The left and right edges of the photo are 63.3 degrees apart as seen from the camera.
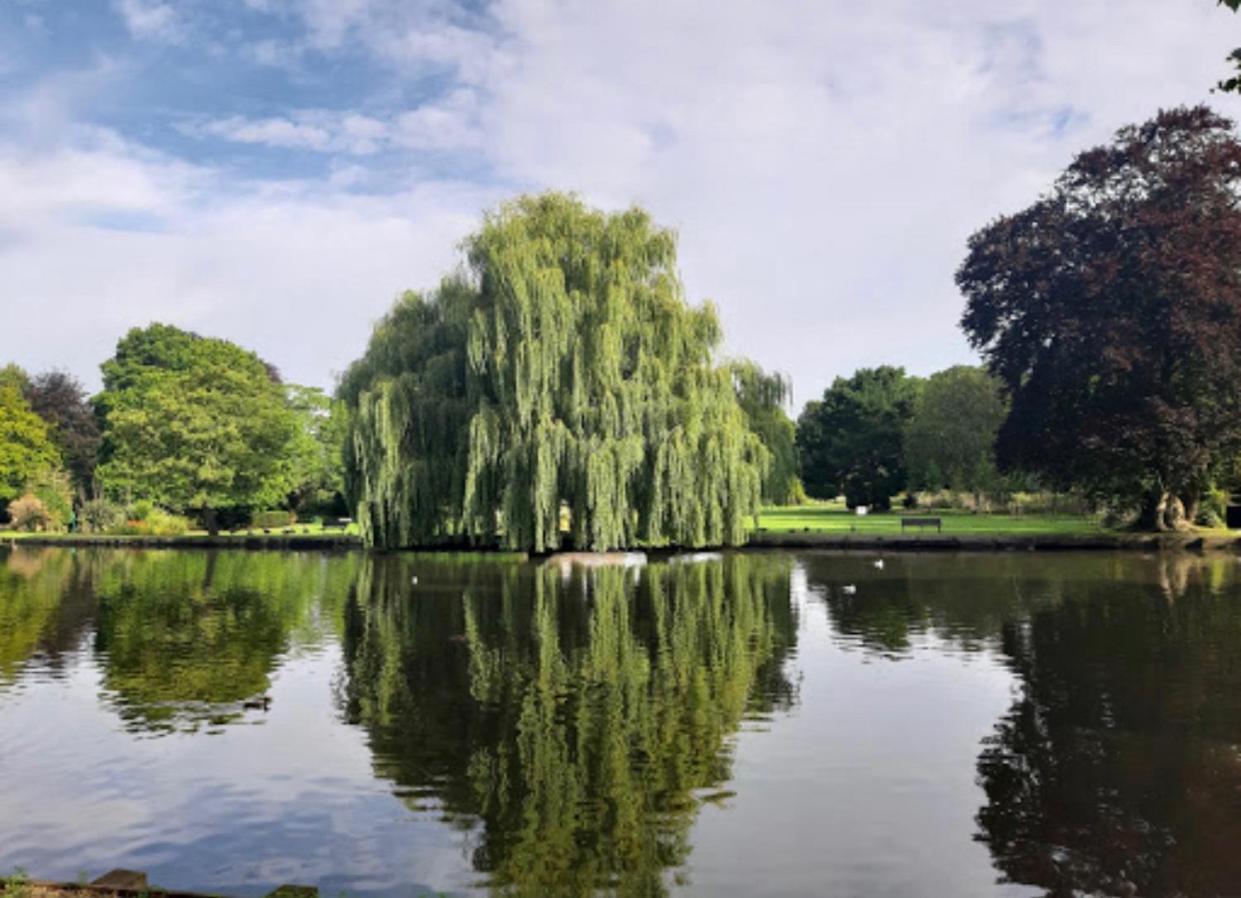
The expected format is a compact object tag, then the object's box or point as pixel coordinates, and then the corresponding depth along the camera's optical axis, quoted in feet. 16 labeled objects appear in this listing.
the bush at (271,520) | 213.05
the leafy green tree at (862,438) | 264.31
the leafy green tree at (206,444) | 189.16
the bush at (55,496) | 216.54
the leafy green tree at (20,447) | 224.33
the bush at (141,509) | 199.93
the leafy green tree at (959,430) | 223.51
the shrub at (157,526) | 188.96
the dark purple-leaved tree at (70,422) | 258.16
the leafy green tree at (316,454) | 207.72
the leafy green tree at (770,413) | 156.51
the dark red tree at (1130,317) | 135.64
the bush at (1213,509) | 162.71
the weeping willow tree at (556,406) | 116.67
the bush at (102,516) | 201.67
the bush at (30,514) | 213.05
